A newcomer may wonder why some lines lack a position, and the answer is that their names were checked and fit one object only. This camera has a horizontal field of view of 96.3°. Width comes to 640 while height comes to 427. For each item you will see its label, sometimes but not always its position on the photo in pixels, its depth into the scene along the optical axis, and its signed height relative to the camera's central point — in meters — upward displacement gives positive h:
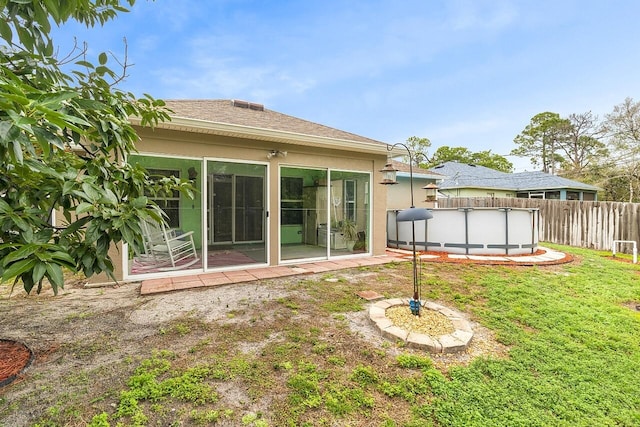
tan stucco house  5.23 +0.48
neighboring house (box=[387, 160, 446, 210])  11.43 +0.74
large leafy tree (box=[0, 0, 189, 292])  1.14 +0.24
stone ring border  2.79 -1.33
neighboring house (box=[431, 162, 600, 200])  16.78 +1.24
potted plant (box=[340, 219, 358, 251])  7.17 -0.60
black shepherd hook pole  3.30 -0.11
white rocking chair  5.21 -0.77
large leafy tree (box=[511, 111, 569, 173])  25.66 +6.31
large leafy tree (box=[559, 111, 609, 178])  22.95 +5.49
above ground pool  7.56 -0.63
